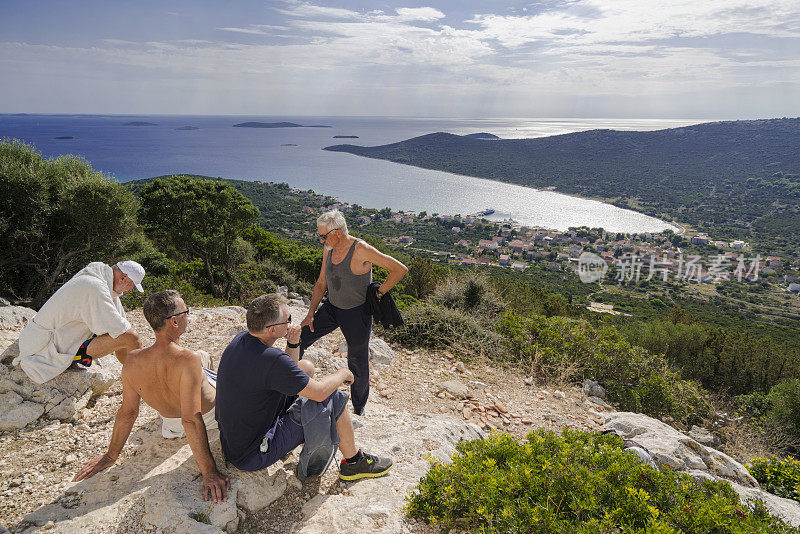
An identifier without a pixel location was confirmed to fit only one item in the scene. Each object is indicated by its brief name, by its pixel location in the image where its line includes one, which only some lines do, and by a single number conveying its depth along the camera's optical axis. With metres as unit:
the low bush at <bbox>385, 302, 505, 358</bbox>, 6.43
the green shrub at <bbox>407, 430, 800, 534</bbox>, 2.18
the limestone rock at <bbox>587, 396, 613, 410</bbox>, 5.44
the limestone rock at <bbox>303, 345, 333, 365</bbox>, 5.30
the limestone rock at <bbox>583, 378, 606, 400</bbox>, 5.70
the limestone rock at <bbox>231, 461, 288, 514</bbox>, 2.44
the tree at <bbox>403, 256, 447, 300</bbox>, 15.53
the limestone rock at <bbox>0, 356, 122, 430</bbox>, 3.08
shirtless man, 2.37
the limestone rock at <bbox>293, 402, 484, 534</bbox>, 2.38
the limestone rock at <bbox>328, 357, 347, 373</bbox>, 5.14
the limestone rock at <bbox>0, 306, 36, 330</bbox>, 4.45
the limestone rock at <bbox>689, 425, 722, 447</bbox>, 5.41
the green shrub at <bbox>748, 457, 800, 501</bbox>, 3.90
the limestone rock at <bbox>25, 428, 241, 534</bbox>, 2.14
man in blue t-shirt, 2.31
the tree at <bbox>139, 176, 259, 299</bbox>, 12.20
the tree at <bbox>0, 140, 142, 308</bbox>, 8.07
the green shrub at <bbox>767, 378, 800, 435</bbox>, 9.45
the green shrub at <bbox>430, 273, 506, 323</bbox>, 8.67
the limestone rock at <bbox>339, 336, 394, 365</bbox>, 5.62
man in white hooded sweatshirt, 3.13
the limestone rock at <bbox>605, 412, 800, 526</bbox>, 3.40
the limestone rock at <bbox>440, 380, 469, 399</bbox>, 4.96
